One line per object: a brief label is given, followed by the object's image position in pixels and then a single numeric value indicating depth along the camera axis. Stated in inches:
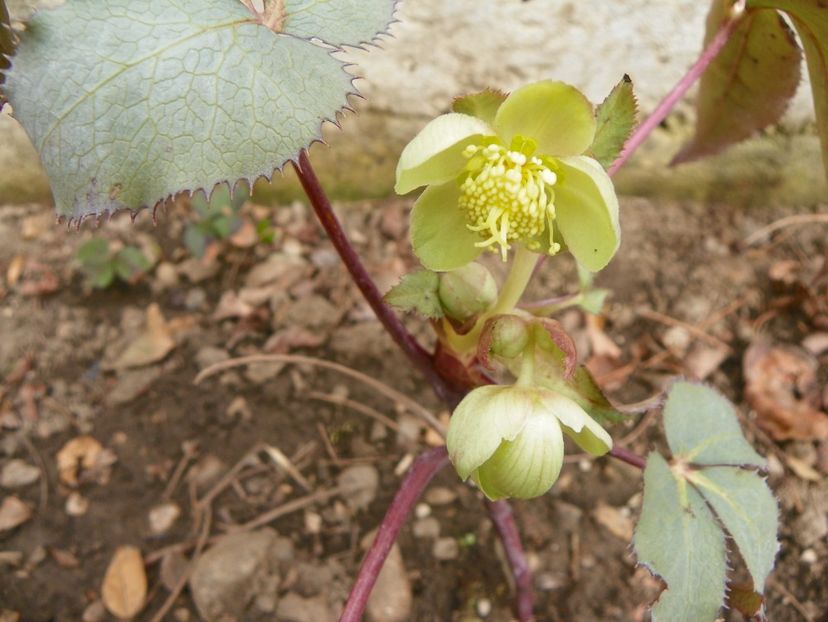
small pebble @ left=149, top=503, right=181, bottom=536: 7.7
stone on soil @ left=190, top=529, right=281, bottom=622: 7.1
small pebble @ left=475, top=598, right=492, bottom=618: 7.2
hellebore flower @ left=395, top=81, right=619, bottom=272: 4.1
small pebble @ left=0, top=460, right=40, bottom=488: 7.9
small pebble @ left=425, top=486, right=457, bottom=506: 7.8
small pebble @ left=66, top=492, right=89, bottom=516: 7.7
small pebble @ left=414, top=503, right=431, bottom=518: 7.8
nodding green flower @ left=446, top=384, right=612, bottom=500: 4.3
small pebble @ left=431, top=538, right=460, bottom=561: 7.5
